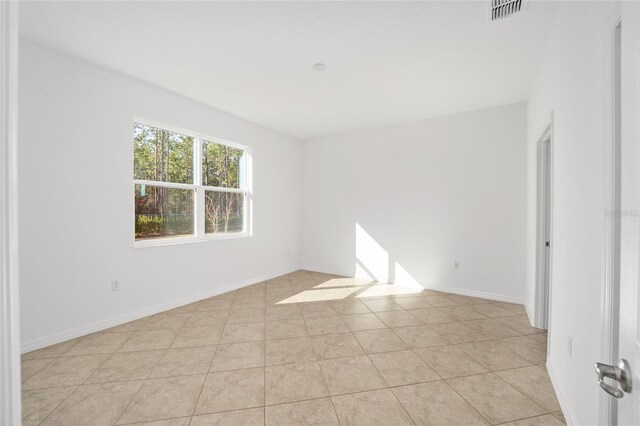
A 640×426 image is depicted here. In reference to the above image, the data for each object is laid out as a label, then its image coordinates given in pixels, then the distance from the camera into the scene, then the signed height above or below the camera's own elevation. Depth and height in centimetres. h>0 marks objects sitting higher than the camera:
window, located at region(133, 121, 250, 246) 353 +36
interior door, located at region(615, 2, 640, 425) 59 +0
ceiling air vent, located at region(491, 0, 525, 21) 201 +149
